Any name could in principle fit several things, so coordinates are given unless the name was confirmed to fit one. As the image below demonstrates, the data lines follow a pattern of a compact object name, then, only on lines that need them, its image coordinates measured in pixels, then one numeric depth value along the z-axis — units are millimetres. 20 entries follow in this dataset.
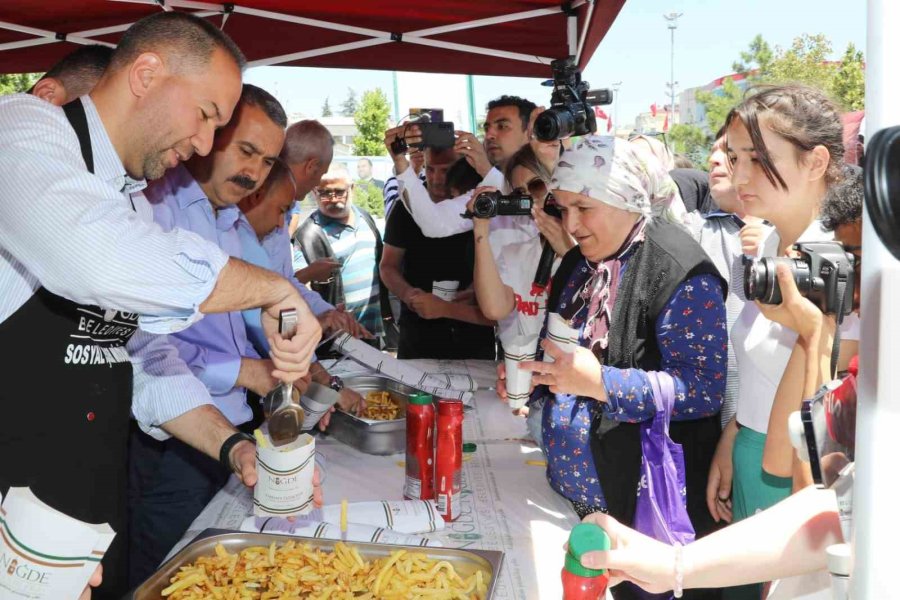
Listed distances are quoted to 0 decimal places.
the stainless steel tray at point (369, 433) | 2141
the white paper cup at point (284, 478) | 1388
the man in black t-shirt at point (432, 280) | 3609
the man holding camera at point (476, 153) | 3529
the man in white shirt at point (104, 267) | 1129
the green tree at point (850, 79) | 15855
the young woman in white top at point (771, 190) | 1745
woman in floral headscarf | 1783
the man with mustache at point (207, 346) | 2070
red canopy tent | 3420
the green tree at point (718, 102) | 23984
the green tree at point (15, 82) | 12797
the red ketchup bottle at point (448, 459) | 1657
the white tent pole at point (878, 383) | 552
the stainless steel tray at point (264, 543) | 1368
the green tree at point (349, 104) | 58672
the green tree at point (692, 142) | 25612
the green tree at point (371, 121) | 26562
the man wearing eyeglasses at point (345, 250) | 4965
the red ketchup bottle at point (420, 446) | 1713
